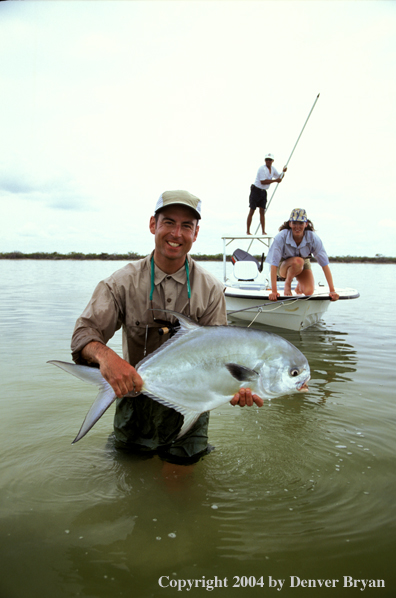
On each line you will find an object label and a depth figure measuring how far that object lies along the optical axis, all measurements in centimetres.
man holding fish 269
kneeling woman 741
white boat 877
